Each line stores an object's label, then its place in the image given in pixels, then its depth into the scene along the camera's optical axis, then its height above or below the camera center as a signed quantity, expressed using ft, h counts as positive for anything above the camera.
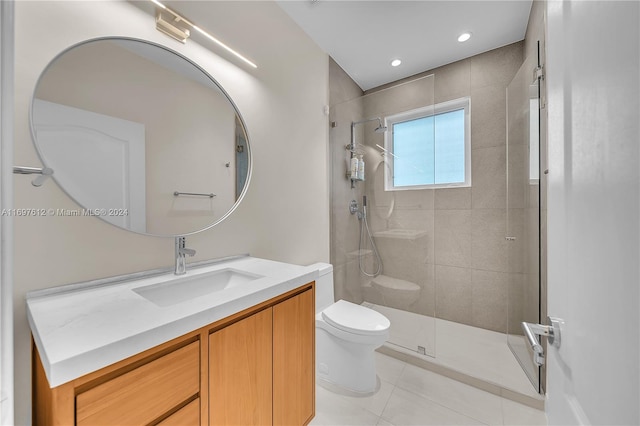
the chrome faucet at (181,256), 3.77 -0.66
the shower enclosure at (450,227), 6.35 -0.40
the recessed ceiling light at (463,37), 6.67 +4.86
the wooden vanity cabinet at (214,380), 1.88 -1.60
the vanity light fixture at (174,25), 3.78 +3.03
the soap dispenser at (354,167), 7.54 +1.44
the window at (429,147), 6.64 +1.97
